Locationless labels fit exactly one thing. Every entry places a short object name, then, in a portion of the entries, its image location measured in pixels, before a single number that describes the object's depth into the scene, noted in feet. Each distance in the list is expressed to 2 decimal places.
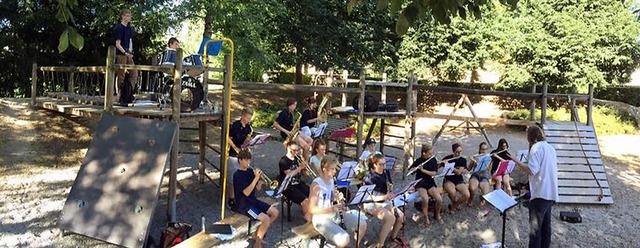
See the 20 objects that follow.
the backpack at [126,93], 27.86
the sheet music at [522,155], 30.35
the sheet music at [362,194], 21.01
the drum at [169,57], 25.93
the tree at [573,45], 72.23
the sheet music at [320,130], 34.30
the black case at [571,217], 29.27
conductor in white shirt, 21.42
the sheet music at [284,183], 23.21
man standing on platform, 28.09
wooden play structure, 25.54
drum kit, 26.11
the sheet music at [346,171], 25.11
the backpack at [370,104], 37.73
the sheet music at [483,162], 30.30
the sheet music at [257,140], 27.96
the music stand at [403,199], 22.94
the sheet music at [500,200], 21.50
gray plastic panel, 22.50
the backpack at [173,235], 22.41
